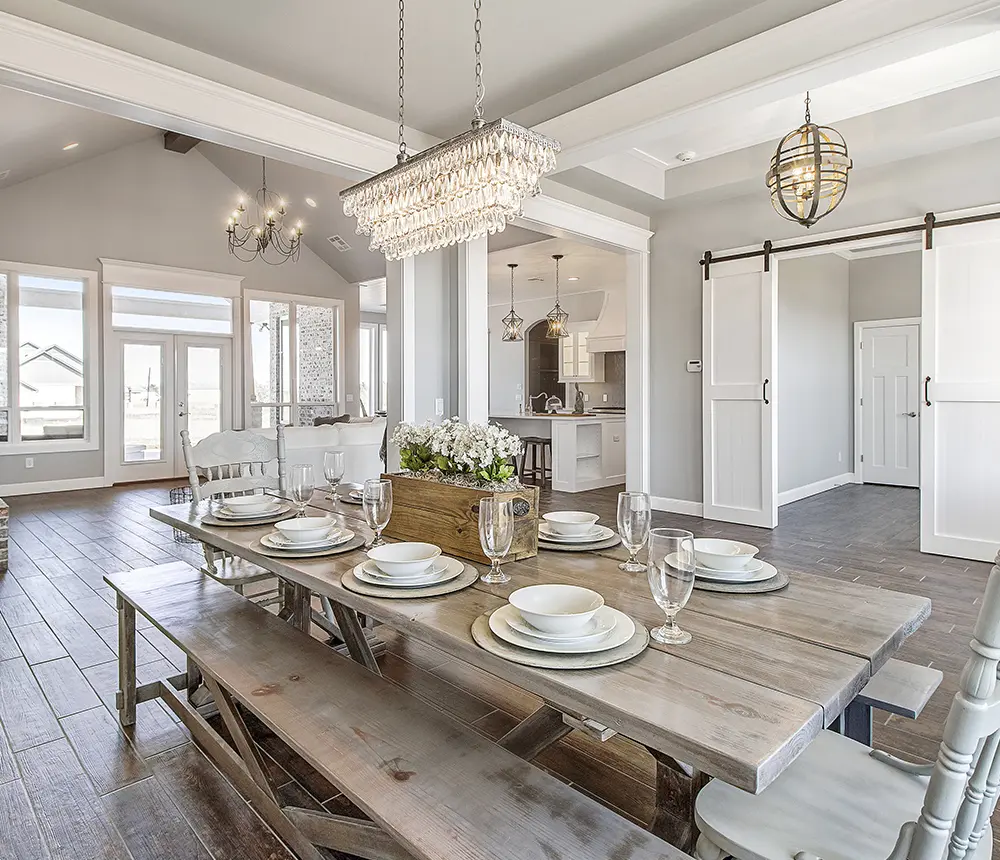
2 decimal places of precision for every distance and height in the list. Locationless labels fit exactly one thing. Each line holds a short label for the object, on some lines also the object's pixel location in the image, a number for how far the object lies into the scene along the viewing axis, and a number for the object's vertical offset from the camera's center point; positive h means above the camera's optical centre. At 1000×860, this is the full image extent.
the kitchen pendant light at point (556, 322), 9.26 +1.48
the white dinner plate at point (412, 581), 1.46 -0.37
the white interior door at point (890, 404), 7.53 +0.19
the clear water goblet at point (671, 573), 1.12 -0.27
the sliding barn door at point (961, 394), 4.28 +0.18
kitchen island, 7.18 -0.33
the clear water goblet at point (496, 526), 1.41 -0.23
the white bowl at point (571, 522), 1.92 -0.31
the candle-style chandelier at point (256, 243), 9.07 +2.79
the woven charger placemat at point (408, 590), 1.42 -0.38
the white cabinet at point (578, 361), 10.04 +0.99
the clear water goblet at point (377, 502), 1.71 -0.22
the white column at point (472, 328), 4.36 +0.66
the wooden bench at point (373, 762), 1.05 -0.67
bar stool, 7.85 -0.47
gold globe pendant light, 3.29 +1.32
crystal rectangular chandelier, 2.04 +0.83
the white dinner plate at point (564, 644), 1.11 -0.39
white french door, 8.44 +0.38
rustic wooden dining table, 0.88 -0.42
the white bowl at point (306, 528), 1.83 -0.31
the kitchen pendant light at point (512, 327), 9.87 +1.51
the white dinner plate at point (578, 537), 1.89 -0.35
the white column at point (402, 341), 4.27 +0.56
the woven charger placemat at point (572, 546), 1.83 -0.36
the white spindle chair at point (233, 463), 2.65 -0.17
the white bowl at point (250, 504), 2.23 -0.29
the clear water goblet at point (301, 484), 2.12 -0.20
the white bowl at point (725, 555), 1.53 -0.33
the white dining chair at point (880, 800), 0.79 -0.66
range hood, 9.39 +1.42
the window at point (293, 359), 9.84 +1.04
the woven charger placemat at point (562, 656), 1.08 -0.41
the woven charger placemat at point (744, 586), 1.45 -0.39
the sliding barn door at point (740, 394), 5.32 +0.24
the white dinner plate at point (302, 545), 1.79 -0.35
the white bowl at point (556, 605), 1.14 -0.36
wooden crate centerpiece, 1.68 -0.18
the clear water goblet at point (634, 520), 1.53 -0.24
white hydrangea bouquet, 1.69 -0.08
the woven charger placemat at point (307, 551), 1.76 -0.36
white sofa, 5.35 -0.19
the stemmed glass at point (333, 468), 2.29 -0.16
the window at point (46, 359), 7.56 +0.82
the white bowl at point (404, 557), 1.49 -0.33
